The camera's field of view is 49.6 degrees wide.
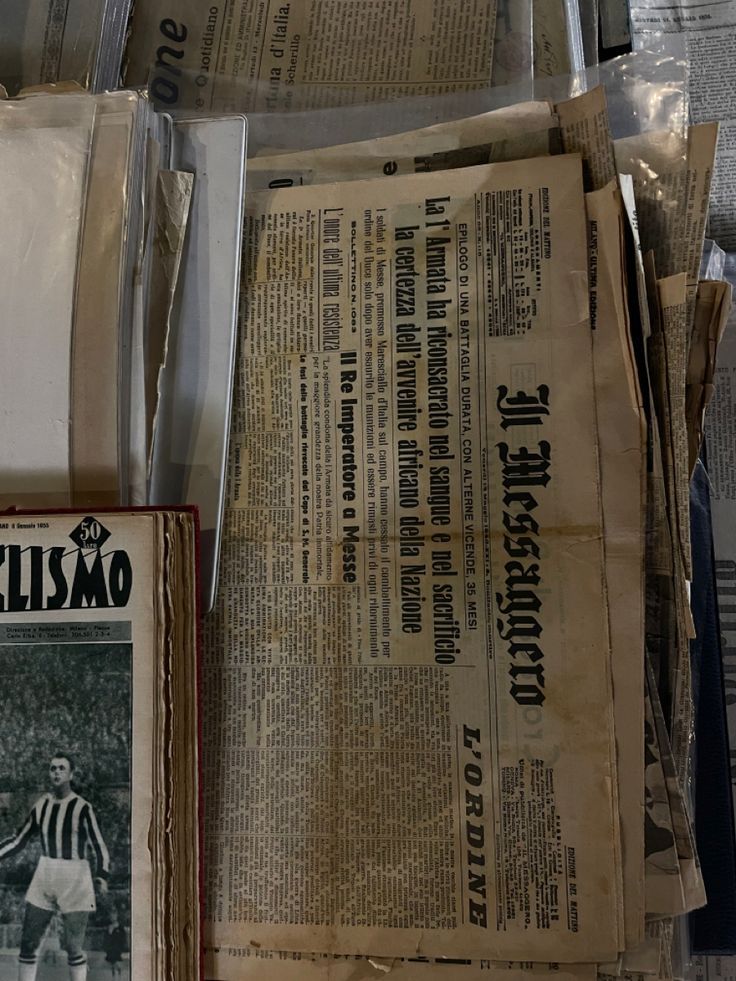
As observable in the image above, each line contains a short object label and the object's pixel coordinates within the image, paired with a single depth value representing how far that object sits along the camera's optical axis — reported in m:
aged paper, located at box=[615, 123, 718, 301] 0.52
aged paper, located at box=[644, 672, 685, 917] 0.49
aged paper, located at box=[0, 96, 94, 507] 0.50
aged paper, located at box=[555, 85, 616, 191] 0.53
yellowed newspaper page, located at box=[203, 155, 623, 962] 0.50
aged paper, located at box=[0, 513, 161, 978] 0.46
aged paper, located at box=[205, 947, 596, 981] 0.50
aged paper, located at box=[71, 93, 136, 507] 0.50
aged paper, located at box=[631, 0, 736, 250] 0.65
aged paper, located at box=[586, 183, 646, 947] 0.49
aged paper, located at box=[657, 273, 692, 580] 0.51
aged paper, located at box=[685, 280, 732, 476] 0.53
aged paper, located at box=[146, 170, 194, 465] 0.54
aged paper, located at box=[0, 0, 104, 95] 0.60
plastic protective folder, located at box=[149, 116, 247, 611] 0.54
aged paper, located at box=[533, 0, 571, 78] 0.62
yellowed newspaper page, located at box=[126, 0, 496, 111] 0.61
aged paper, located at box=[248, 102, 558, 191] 0.55
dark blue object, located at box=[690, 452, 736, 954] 0.55
